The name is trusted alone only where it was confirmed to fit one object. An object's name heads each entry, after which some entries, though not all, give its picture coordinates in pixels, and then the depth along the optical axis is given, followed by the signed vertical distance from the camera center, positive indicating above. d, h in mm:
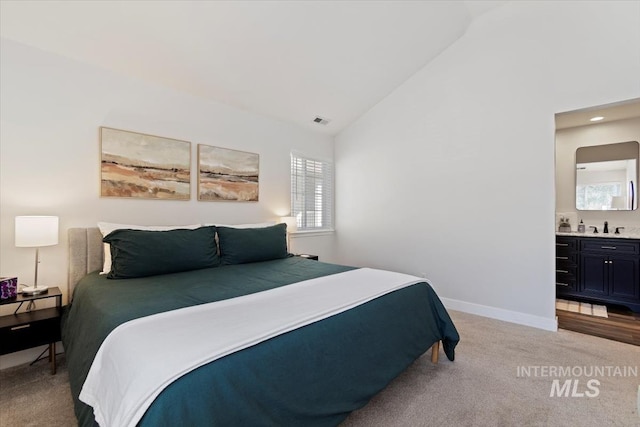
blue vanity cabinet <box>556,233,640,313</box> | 3287 -631
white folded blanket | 936 -484
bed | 995 -568
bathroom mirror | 3658 +523
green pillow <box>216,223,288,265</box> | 2807 -290
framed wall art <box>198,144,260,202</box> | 3273 +509
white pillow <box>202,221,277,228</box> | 3296 -104
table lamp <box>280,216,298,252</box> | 3836 -105
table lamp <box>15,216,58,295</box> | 2008 -117
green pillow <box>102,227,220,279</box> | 2195 -291
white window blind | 4344 +376
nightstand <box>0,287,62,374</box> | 1916 -769
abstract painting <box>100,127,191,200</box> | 2645 +500
